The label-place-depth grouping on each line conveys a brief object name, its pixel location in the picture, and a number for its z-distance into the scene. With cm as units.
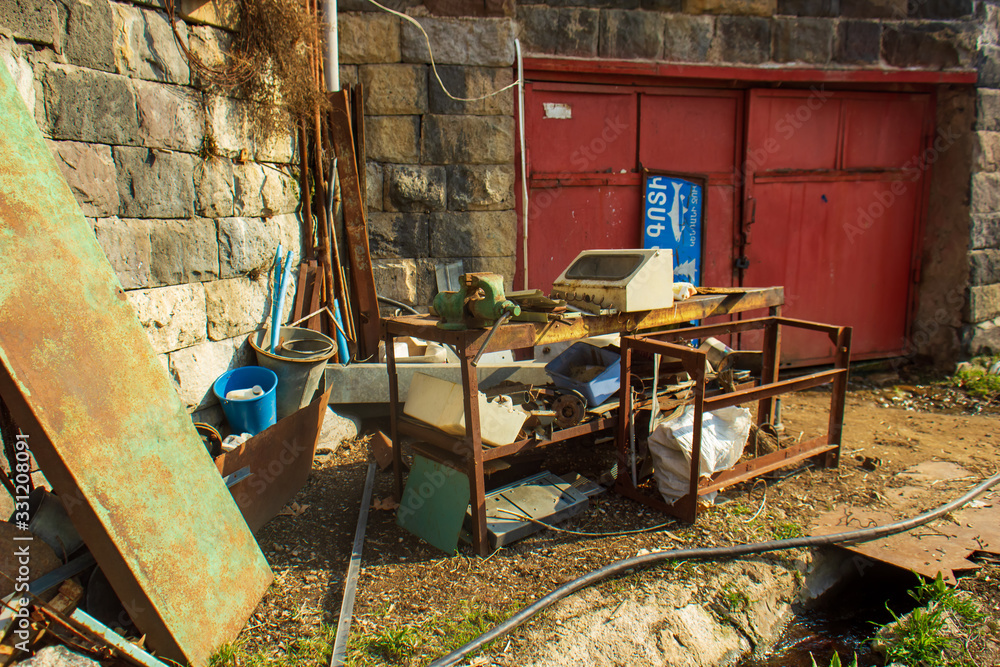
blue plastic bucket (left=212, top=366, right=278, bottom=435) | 425
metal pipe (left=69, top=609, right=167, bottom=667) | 227
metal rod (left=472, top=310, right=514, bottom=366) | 308
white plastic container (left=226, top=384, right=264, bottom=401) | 424
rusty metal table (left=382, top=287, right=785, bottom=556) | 318
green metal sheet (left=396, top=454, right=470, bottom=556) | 336
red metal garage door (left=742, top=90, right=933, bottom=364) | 664
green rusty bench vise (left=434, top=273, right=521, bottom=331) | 303
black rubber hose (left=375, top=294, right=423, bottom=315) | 560
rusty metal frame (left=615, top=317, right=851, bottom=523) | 345
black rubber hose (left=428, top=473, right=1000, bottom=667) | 262
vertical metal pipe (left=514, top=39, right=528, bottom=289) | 562
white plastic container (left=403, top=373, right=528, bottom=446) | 341
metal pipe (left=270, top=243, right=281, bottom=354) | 482
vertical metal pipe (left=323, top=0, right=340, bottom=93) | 511
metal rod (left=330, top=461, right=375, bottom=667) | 257
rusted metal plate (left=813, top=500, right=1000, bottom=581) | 326
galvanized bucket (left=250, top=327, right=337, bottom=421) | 458
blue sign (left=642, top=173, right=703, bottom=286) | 629
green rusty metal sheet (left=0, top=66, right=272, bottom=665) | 217
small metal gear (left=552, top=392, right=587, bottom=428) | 378
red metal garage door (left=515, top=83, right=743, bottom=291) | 594
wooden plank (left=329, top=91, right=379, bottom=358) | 527
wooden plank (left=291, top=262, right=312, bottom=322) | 510
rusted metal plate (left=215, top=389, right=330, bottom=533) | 347
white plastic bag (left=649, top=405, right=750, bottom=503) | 359
